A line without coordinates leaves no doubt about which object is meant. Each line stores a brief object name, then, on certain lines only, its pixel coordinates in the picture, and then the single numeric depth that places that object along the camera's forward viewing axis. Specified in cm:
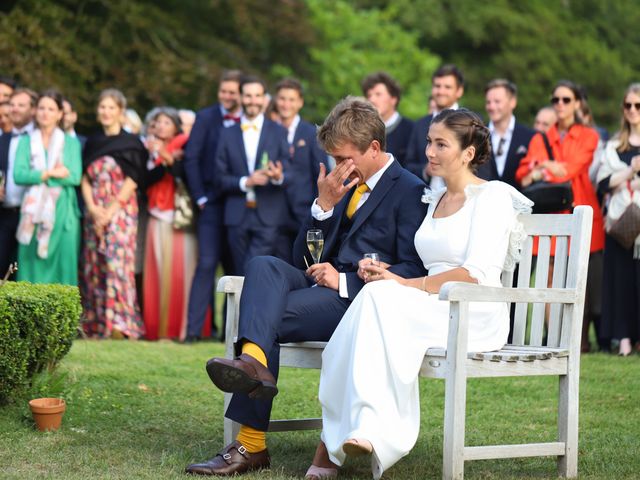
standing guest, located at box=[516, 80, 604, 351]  992
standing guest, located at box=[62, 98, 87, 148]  1115
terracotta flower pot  660
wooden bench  534
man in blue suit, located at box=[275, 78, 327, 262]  1082
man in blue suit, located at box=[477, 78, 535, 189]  1023
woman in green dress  1084
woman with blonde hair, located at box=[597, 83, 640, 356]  969
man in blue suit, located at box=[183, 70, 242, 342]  1113
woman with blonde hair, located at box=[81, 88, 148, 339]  1120
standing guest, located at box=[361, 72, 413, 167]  1079
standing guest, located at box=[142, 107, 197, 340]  1149
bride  536
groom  573
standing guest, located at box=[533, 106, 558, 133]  1220
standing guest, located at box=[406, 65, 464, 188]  1030
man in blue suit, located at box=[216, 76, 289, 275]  1077
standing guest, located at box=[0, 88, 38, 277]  1113
